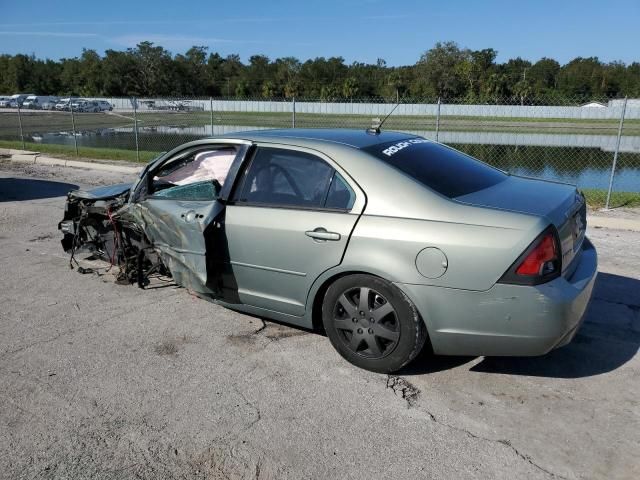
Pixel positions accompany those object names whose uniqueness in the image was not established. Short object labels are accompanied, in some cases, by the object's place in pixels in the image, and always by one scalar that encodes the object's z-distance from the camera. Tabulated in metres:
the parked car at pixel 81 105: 47.08
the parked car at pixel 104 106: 48.28
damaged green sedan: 3.23
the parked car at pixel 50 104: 56.57
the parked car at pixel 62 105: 52.14
